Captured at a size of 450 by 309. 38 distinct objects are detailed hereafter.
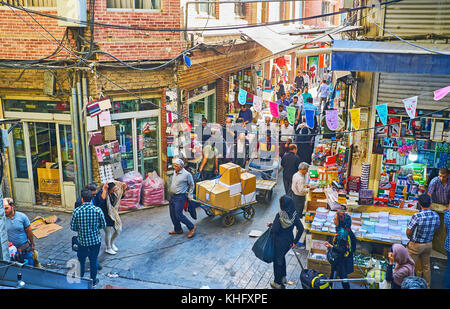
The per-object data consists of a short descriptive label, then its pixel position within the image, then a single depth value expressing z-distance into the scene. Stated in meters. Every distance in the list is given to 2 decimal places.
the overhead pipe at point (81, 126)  10.40
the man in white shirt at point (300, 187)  9.58
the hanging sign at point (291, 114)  10.19
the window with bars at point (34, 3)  10.33
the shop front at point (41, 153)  10.94
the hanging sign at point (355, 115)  8.95
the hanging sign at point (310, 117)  10.29
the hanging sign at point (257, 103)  11.39
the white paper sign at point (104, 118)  10.51
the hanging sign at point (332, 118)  9.37
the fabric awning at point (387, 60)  8.04
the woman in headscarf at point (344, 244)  7.24
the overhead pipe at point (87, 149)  10.38
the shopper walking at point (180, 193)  9.69
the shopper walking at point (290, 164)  10.95
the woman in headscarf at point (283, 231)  7.38
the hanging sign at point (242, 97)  11.45
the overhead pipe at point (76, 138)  10.50
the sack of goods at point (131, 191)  11.25
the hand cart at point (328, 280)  6.31
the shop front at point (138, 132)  11.17
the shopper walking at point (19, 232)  7.31
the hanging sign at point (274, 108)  10.75
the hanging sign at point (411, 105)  8.35
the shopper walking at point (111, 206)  8.59
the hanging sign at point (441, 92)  7.94
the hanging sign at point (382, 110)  8.69
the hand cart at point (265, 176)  11.77
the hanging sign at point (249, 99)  17.76
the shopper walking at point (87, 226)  7.40
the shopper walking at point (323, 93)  19.70
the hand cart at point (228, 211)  10.12
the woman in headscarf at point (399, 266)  6.43
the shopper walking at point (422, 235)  7.41
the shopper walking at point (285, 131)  13.64
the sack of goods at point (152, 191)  11.57
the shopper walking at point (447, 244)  7.71
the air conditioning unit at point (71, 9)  9.79
